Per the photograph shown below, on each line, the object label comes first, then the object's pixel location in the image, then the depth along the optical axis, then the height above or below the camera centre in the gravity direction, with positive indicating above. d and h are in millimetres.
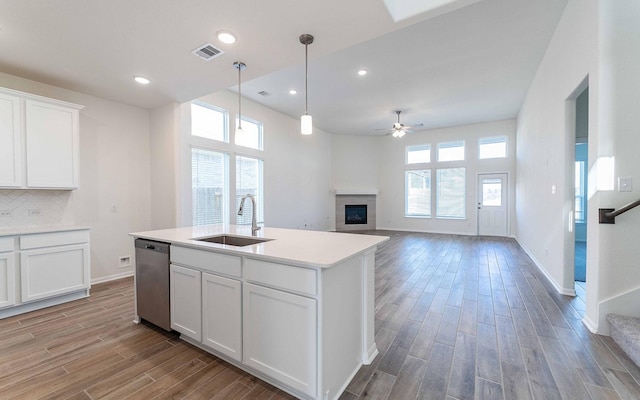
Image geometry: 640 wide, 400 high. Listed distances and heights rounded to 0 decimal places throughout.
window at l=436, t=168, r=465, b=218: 8211 +100
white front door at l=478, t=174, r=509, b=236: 7645 -252
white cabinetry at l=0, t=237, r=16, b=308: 2795 -829
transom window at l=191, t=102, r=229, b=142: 4676 +1374
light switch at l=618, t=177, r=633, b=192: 2254 +107
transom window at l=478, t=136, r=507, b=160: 7672 +1441
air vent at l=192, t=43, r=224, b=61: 2654 +1484
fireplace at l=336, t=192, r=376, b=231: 9234 -558
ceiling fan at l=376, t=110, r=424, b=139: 6402 +1619
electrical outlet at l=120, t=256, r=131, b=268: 4224 -1056
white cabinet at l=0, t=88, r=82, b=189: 2957 +640
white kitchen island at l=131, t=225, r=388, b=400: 1561 -750
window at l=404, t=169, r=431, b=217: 8688 +103
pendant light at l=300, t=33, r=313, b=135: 2465 +720
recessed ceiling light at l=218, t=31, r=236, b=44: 2426 +1483
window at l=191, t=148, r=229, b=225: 4633 +169
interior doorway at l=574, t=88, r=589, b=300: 3939 +148
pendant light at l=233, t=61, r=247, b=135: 2967 +1475
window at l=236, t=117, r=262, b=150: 5811 +1408
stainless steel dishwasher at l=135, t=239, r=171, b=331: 2391 -822
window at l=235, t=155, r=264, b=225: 5617 +284
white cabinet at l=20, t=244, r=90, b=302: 2943 -889
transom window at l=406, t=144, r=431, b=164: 8680 +1406
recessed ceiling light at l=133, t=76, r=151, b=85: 3307 +1467
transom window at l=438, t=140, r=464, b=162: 8188 +1416
